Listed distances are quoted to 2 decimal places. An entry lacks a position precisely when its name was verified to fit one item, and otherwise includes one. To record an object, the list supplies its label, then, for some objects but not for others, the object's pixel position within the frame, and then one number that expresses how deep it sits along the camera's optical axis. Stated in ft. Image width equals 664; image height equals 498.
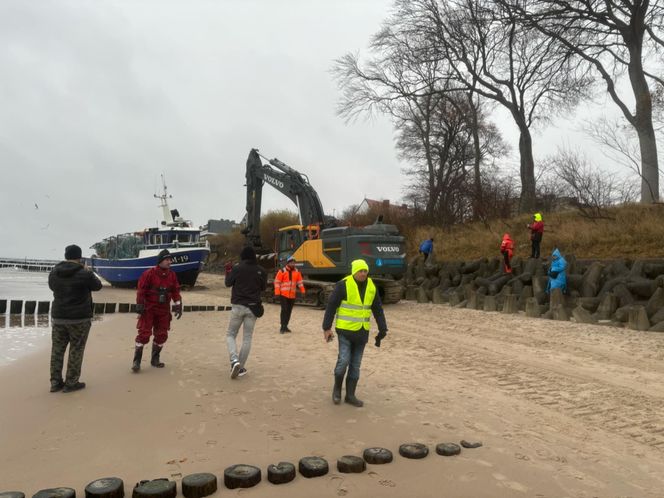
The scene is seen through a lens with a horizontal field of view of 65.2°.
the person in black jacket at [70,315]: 20.20
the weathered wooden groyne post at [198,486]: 11.50
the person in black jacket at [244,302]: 22.93
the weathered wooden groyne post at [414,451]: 13.78
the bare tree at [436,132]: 83.05
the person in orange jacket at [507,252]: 55.31
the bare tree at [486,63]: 76.48
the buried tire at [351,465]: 12.88
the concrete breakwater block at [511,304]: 46.26
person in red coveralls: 24.18
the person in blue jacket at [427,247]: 69.30
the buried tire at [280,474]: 12.29
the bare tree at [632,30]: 62.23
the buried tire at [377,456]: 13.47
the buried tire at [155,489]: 11.22
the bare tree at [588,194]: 59.47
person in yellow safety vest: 18.60
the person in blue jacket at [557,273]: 45.06
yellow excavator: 52.11
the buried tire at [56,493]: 10.88
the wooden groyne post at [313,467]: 12.64
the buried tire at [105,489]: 11.08
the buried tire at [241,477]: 11.95
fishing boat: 95.30
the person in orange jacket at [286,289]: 38.06
